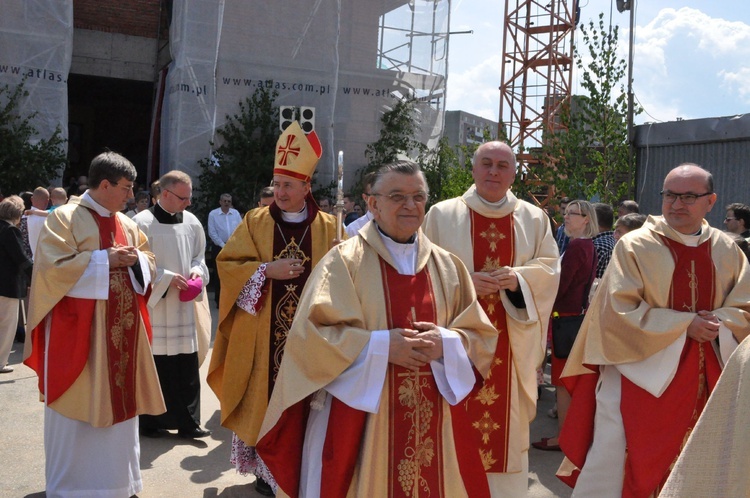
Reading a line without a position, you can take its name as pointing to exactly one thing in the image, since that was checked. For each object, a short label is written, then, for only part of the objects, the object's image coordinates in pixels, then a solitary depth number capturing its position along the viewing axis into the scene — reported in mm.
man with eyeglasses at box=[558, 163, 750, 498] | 3986
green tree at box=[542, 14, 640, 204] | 8172
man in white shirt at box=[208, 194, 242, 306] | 12359
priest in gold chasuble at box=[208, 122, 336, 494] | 4750
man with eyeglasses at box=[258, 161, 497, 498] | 3094
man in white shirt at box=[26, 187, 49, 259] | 9250
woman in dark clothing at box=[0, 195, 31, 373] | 8078
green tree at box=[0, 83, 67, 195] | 12875
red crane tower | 27484
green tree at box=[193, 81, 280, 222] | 14859
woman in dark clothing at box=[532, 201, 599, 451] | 6172
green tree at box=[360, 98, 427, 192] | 17000
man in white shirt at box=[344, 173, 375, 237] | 6711
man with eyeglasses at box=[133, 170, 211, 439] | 5863
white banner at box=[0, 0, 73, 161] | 13570
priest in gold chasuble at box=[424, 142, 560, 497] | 4559
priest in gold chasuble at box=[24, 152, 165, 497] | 4500
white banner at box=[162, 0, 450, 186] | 14828
